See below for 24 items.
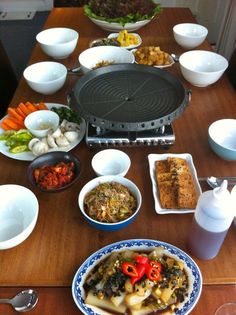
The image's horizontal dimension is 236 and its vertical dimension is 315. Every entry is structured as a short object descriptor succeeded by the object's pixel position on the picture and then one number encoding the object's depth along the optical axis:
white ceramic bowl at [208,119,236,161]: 1.34
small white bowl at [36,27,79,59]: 1.86
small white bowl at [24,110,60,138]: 1.39
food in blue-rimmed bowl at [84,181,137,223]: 1.03
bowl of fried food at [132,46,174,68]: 1.82
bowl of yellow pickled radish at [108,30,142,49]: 2.00
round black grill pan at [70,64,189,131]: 1.14
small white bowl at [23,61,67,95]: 1.59
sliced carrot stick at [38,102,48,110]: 1.49
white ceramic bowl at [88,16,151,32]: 2.17
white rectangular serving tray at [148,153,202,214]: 1.07
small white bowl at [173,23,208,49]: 1.97
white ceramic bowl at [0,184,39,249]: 1.06
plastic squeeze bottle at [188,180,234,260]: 0.81
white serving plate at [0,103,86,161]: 1.29
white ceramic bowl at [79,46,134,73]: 1.76
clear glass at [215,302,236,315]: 0.86
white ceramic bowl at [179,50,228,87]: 1.64
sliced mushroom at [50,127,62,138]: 1.31
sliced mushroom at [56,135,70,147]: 1.31
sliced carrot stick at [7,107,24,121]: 1.44
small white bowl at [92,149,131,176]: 1.23
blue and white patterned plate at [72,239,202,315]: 0.84
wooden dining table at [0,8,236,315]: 0.91
